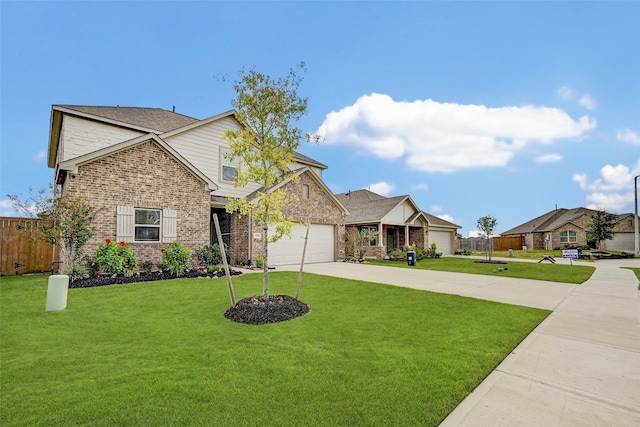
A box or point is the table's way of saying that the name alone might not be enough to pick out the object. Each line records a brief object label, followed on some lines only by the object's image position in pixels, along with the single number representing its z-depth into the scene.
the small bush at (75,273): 9.78
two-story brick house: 11.42
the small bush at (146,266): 11.73
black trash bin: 17.91
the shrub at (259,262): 14.39
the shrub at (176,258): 11.25
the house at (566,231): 36.91
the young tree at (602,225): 31.72
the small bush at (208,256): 13.27
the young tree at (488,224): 24.78
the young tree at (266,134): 6.57
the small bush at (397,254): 22.84
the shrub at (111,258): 10.41
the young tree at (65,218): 9.53
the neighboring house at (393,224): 23.47
